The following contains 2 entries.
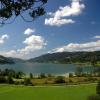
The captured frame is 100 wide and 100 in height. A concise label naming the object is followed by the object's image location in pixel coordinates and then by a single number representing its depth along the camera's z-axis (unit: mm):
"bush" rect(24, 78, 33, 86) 23608
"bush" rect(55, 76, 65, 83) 25576
